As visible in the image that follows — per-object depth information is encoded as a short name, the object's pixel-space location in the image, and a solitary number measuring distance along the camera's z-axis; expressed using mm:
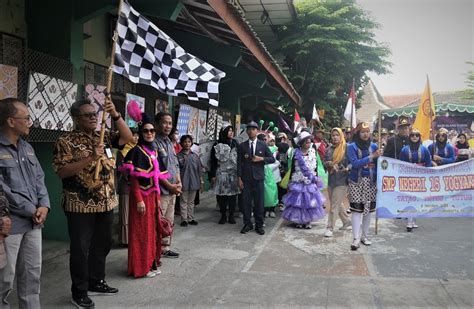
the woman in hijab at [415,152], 6979
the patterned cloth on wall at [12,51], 4945
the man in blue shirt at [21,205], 3053
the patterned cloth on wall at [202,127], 9787
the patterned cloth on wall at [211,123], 10648
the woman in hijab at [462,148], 9906
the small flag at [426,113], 6352
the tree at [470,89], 35031
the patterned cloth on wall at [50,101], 4846
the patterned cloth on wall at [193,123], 9141
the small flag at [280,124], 15782
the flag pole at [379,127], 5961
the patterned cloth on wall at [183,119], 8541
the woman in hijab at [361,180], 6090
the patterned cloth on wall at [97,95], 5957
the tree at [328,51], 19172
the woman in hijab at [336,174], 6812
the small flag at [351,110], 7617
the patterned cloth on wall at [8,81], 4438
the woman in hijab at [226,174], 7996
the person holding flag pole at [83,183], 3682
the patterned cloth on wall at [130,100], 6816
